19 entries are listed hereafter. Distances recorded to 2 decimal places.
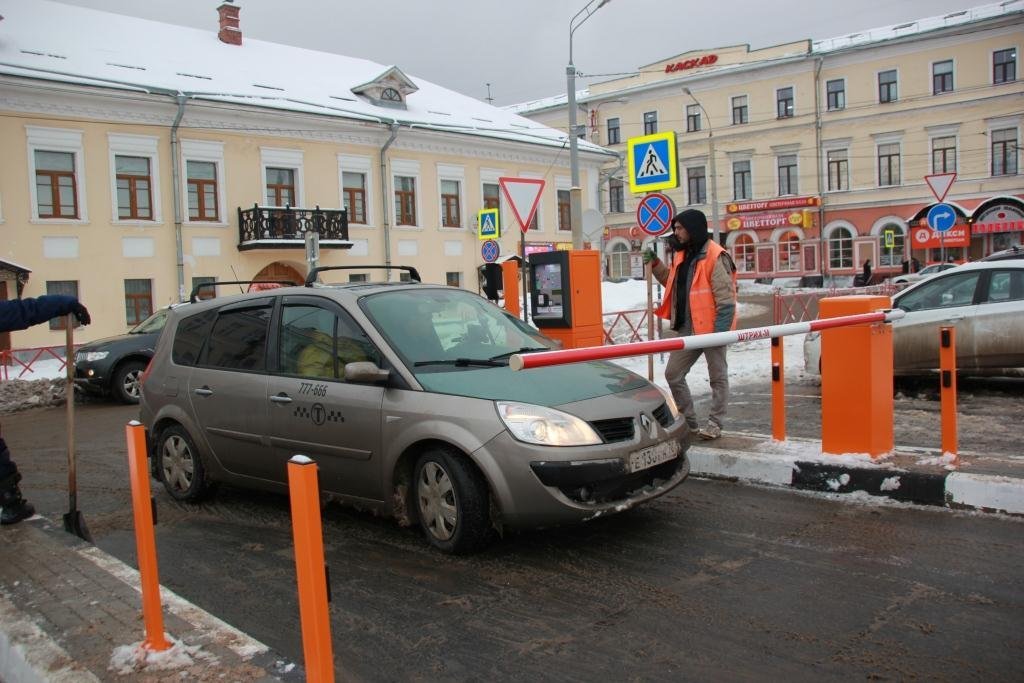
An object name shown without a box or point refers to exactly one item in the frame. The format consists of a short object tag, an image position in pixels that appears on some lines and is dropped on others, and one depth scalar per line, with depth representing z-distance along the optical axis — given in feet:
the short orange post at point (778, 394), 21.77
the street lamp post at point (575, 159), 51.39
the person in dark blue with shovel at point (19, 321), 16.02
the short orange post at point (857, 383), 19.39
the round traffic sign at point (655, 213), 39.58
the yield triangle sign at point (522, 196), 37.60
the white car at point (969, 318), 31.68
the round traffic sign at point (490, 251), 62.18
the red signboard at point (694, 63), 165.48
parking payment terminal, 36.45
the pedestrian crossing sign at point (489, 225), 60.80
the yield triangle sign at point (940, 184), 48.26
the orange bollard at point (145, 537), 10.80
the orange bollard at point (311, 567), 8.07
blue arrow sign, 49.26
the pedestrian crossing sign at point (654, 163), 37.15
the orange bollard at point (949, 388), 19.11
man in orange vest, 22.97
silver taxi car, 14.90
